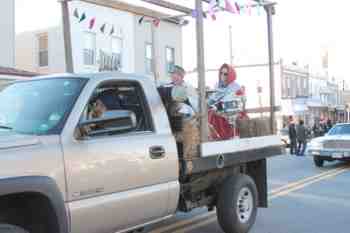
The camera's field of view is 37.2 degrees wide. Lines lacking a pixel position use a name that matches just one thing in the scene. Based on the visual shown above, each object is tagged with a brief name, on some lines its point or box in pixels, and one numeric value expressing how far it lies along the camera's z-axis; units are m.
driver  4.84
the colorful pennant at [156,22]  8.52
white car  16.22
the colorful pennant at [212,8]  7.15
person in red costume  6.97
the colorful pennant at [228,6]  7.15
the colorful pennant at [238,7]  7.38
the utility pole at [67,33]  7.17
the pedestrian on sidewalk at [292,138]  22.25
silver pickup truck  4.04
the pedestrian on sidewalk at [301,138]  21.96
